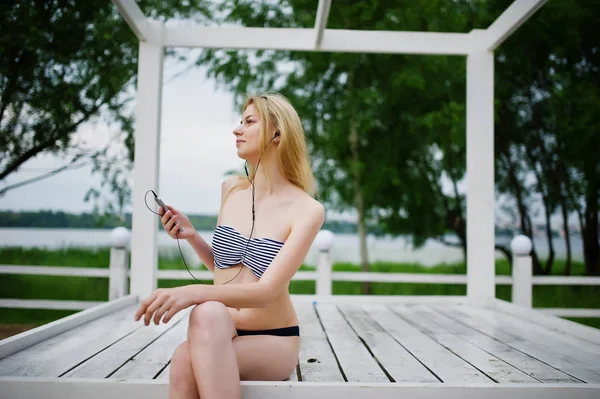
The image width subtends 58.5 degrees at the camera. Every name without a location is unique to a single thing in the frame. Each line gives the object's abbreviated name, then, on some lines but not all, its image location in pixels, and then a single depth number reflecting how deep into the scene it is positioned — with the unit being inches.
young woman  61.2
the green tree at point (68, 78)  155.6
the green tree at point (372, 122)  291.1
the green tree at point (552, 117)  200.8
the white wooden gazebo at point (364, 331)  74.5
